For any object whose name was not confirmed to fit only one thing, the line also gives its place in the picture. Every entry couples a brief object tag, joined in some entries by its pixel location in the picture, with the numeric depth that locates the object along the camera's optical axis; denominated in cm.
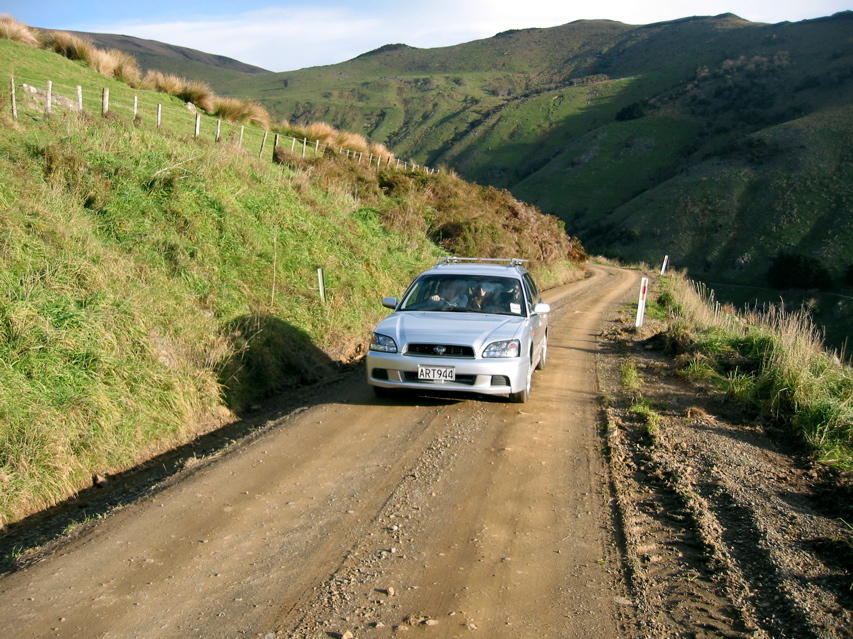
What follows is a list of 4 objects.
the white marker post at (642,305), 1551
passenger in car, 927
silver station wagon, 793
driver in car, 930
